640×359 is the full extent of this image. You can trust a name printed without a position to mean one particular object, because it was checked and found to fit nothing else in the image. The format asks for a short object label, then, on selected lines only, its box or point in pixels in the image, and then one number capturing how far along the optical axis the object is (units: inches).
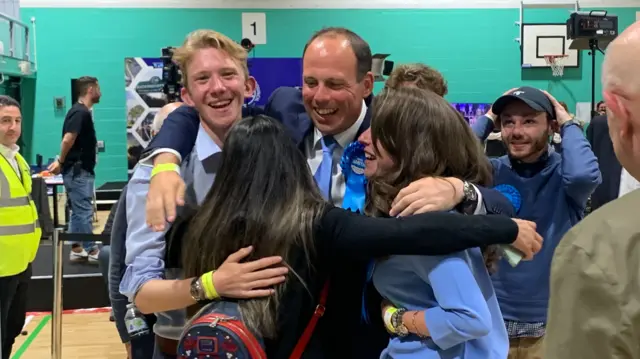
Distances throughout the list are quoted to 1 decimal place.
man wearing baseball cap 94.7
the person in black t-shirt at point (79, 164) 282.8
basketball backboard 436.8
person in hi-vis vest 150.4
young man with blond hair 56.6
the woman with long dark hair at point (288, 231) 55.5
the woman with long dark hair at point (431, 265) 53.1
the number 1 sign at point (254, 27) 427.2
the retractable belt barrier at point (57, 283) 145.0
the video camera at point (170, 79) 154.9
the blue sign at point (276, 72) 407.2
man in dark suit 73.7
